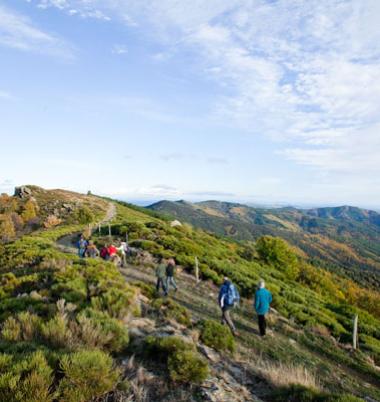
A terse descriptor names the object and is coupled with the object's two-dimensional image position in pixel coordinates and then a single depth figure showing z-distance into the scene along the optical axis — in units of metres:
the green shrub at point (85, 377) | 4.31
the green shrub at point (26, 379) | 3.93
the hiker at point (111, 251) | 19.26
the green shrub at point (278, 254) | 59.00
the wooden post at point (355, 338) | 13.99
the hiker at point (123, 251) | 20.41
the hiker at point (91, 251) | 18.90
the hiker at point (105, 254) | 19.38
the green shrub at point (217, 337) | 8.38
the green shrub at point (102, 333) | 6.23
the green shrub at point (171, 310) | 9.90
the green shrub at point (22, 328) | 5.95
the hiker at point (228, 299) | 10.99
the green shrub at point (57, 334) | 5.88
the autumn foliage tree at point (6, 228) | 45.29
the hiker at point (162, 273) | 14.62
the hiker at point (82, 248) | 20.12
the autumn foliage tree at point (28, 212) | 59.45
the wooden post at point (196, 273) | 19.50
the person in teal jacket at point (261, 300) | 11.05
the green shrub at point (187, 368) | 5.63
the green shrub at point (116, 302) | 8.38
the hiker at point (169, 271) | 14.90
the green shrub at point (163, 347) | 6.38
